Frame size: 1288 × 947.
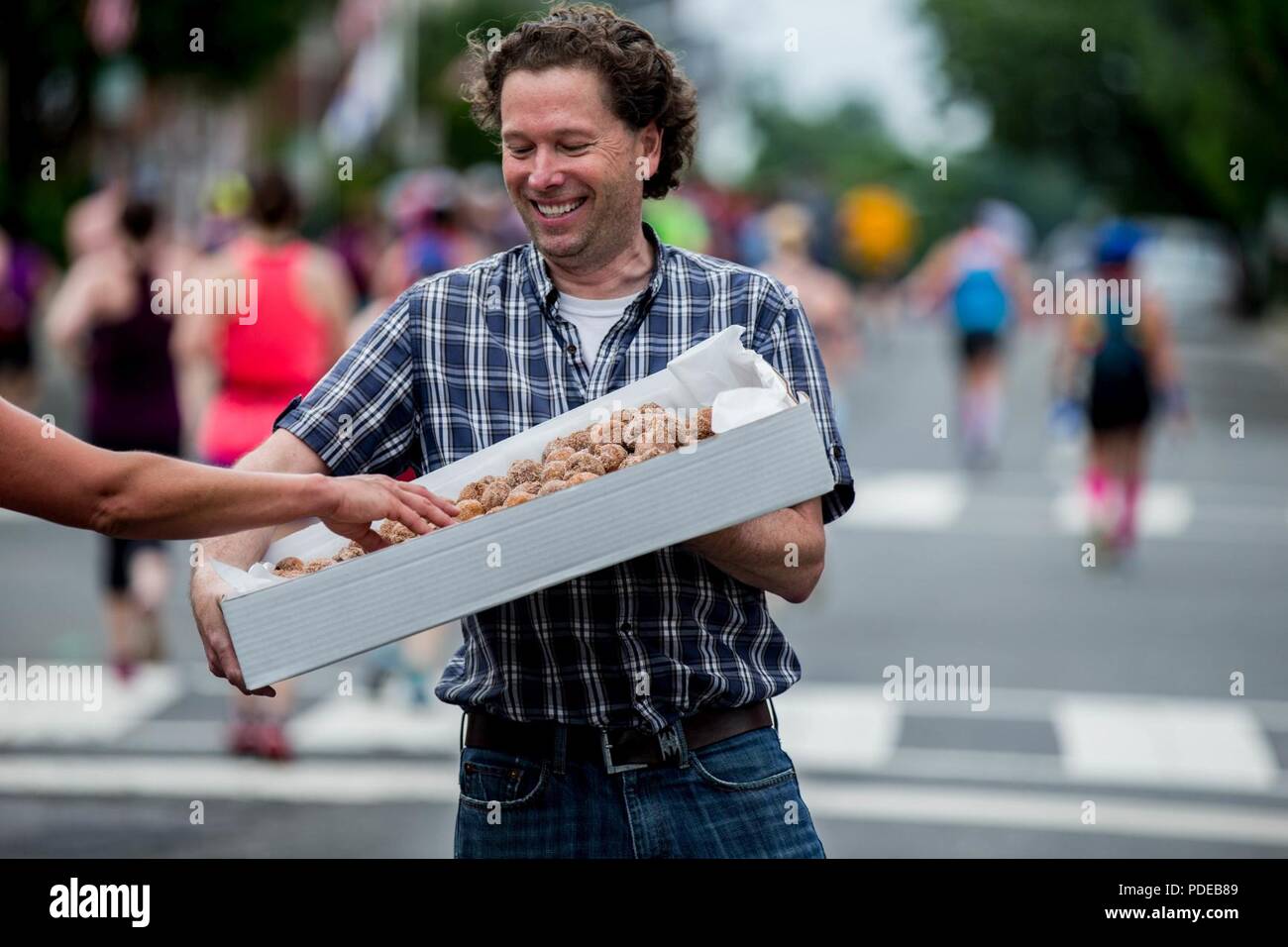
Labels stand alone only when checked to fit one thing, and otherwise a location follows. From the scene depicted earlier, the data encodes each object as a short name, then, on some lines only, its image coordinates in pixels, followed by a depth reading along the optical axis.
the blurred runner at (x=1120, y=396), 13.53
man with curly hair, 3.39
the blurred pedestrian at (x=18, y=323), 16.94
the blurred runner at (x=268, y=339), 8.05
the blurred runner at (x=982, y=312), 19.00
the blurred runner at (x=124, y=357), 9.24
